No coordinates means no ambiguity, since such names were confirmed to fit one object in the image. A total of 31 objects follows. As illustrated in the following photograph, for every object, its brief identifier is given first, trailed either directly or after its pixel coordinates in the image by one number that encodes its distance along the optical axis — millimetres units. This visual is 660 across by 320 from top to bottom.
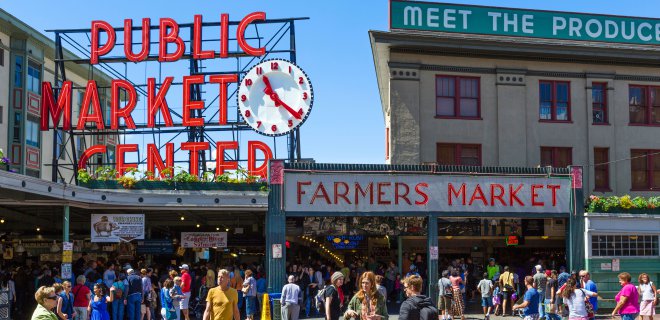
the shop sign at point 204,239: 31188
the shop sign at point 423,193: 28688
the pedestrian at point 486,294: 26812
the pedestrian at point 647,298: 20172
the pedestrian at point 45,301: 12102
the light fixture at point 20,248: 34719
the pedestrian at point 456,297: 25516
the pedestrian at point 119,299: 22969
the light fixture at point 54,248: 34750
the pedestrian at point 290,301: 22859
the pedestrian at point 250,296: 25406
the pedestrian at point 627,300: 18719
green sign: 32125
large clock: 35656
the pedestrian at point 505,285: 28047
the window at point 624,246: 29562
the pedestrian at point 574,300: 17141
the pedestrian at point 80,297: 22188
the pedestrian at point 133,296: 23719
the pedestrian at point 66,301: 19625
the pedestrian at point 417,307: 11102
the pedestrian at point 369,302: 12781
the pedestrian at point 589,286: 21405
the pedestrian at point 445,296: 25000
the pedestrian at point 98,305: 20788
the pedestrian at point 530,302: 20297
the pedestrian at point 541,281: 25250
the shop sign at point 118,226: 27406
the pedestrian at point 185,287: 24562
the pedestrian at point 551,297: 20188
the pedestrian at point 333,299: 15250
